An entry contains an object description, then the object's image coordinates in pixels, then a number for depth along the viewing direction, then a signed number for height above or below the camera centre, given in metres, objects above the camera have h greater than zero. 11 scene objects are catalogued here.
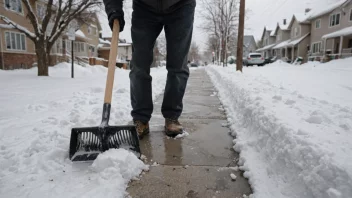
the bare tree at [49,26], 10.40 +1.97
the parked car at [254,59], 24.94 +1.28
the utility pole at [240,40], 9.66 +1.35
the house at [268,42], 44.43 +6.02
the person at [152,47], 2.23 +0.21
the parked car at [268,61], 32.58 +1.46
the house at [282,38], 38.19 +5.71
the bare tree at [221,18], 24.25 +6.05
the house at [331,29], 22.61 +4.79
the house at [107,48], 40.31 +4.20
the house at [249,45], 64.88 +7.27
